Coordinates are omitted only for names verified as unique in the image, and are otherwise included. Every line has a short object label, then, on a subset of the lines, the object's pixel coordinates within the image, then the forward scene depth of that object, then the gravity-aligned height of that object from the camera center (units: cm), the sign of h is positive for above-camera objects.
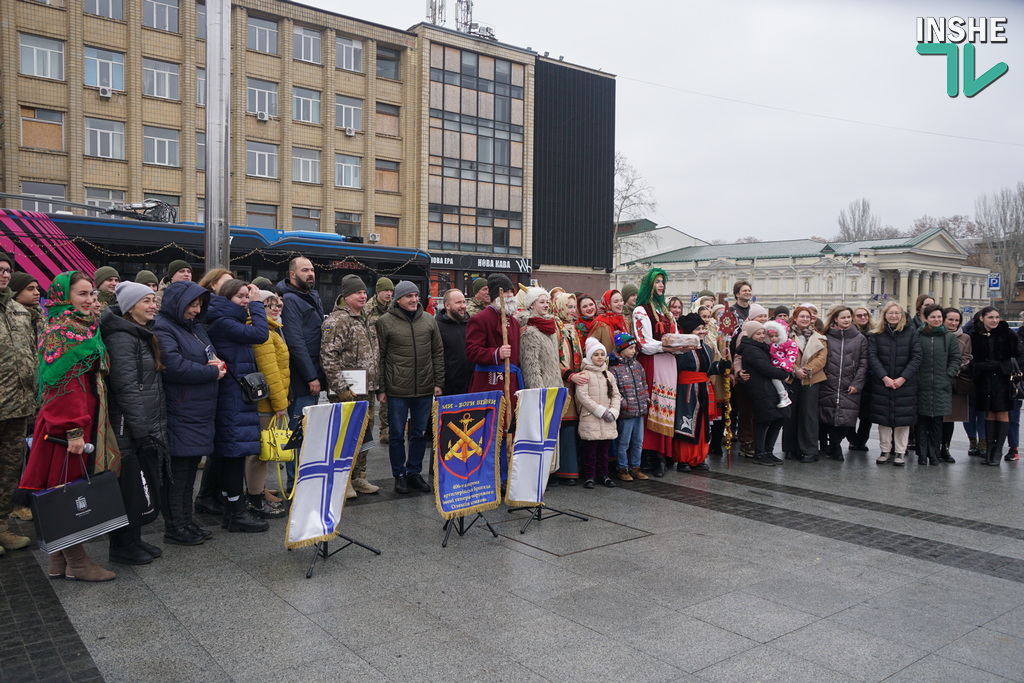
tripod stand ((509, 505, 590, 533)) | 671 -188
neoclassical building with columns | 6969 +334
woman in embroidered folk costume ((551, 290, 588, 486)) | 815 -77
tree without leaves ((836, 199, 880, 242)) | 8856 +913
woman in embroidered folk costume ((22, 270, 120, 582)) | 504 -75
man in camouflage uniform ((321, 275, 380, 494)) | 737 -52
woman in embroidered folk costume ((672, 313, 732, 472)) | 904 -122
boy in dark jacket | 839 -110
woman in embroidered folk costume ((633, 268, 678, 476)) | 887 -81
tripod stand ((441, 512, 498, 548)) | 603 -187
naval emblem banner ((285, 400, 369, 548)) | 529 -123
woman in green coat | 1002 -90
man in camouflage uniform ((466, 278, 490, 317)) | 1152 -1
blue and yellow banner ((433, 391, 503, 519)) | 596 -123
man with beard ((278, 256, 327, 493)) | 727 -38
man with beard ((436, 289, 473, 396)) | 856 -65
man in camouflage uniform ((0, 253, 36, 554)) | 582 -84
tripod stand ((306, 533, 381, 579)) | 558 -187
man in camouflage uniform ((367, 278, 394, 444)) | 959 -11
